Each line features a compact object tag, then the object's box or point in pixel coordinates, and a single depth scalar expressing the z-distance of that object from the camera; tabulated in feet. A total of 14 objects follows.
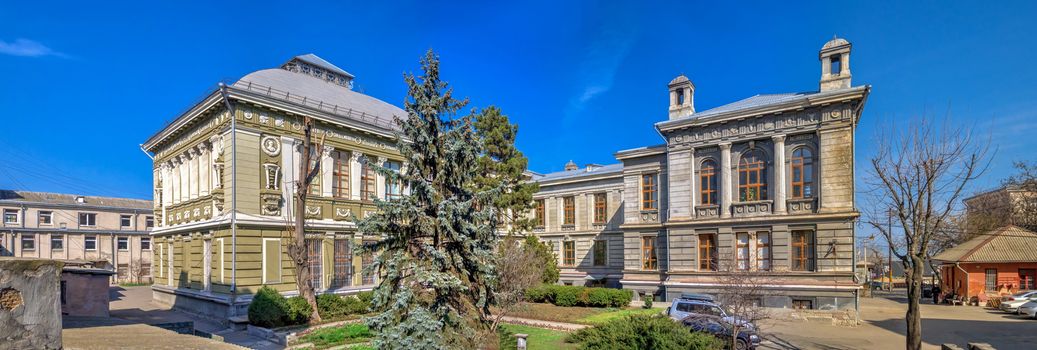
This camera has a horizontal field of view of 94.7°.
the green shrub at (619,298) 82.17
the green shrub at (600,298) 81.51
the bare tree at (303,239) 66.28
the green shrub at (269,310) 60.39
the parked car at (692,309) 57.83
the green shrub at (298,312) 61.77
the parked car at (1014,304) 87.40
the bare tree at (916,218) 41.45
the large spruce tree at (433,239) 35.68
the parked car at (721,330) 50.39
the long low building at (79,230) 147.13
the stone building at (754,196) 75.36
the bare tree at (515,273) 57.06
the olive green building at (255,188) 71.72
